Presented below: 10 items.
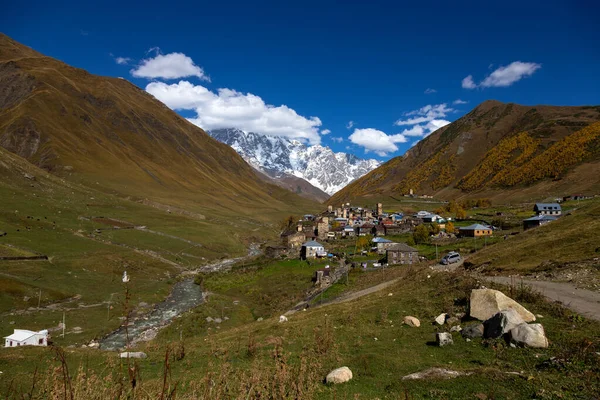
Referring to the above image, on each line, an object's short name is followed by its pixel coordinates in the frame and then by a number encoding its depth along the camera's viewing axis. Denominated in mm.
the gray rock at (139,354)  19089
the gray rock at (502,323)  14066
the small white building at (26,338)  31844
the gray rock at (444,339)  15125
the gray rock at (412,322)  18828
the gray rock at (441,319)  18200
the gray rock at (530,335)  12812
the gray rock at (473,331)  15141
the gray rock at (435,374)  11453
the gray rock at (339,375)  12344
